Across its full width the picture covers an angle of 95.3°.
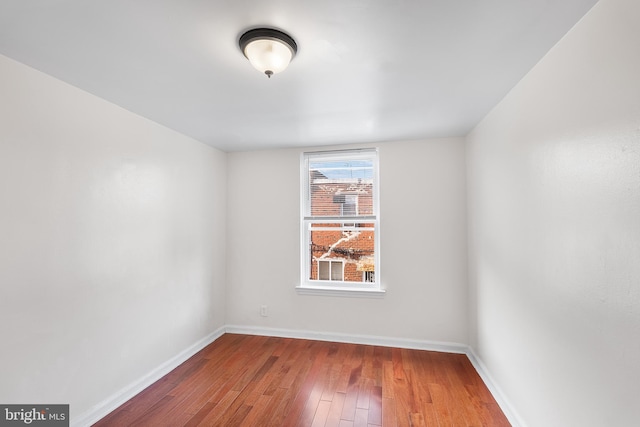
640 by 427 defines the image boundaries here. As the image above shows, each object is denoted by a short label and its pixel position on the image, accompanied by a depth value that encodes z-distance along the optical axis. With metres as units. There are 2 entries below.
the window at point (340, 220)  3.58
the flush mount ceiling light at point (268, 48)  1.40
